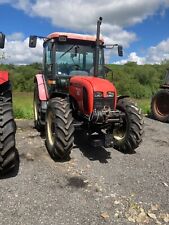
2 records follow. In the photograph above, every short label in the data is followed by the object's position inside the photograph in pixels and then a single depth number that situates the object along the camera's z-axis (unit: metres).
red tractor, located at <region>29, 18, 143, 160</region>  3.22
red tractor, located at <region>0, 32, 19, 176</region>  2.58
